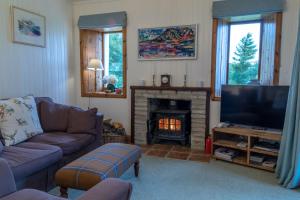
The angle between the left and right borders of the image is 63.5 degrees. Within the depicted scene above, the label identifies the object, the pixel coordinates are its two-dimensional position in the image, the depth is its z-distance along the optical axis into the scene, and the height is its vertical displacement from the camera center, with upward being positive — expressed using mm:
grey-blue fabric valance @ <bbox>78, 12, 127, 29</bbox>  4332 +1136
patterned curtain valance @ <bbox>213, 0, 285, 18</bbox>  3336 +1099
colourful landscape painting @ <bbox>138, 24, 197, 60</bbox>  3963 +685
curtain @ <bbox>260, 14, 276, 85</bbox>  3498 +504
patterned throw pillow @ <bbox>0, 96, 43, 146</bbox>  2733 -464
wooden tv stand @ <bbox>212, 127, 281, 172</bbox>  3129 -835
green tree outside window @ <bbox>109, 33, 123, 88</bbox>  4863 +534
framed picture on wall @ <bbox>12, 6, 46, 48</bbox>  3553 +836
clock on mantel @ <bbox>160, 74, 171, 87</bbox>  4105 +51
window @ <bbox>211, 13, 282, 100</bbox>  3617 +503
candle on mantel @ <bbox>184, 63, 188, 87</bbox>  4053 +104
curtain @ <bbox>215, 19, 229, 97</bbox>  3823 +470
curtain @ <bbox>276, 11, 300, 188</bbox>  2639 -600
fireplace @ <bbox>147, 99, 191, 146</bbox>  4109 -670
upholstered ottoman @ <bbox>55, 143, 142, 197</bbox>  2051 -772
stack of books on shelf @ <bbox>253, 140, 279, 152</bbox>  3124 -820
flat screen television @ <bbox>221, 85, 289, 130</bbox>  3156 -294
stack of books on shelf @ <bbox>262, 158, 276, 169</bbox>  3080 -1018
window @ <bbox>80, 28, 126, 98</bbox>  4742 +412
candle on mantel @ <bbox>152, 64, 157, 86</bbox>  4270 +139
